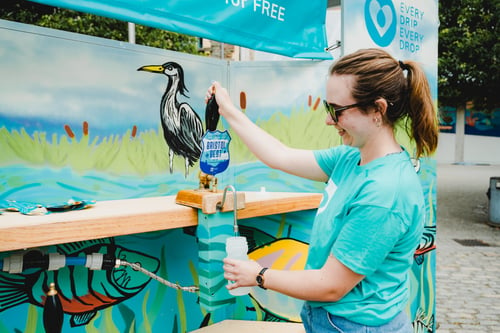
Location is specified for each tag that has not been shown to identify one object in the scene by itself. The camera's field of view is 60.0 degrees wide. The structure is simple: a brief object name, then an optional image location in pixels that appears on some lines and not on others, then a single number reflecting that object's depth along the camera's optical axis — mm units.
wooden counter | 1576
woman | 1235
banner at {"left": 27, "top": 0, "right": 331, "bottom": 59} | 1797
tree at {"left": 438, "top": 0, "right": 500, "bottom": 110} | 10906
